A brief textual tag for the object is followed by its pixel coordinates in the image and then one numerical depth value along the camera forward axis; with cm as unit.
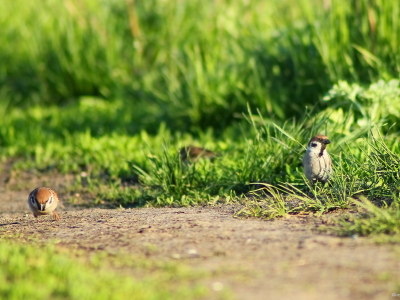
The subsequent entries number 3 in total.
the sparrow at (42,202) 1062
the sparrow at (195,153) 1316
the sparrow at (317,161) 1014
